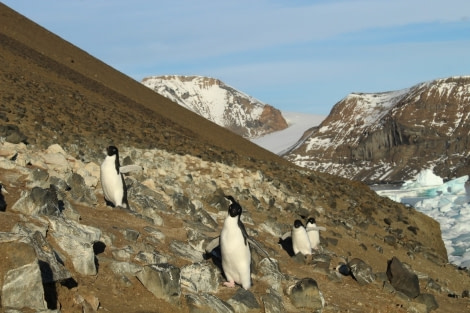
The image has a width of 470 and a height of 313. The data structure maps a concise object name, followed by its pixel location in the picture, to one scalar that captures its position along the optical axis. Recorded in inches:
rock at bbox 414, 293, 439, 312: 488.3
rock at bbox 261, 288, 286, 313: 359.3
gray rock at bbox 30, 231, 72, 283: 279.7
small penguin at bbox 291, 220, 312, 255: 523.7
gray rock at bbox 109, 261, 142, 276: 335.0
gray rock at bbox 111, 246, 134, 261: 354.9
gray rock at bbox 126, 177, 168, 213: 492.4
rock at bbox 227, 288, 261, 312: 350.0
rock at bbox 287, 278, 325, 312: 385.7
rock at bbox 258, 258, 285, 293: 397.9
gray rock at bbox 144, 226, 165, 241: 415.5
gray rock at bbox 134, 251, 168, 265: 361.7
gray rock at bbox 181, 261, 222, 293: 353.7
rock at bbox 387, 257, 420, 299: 492.4
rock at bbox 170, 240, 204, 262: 401.1
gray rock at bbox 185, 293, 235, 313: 330.0
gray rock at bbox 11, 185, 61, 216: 357.7
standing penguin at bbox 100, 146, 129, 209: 473.4
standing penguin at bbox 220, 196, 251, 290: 378.3
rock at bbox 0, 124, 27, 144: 581.9
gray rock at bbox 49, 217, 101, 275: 319.0
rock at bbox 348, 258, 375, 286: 486.9
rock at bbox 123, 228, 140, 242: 387.9
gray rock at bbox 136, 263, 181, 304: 327.3
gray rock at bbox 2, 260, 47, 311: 263.3
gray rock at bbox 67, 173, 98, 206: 468.8
